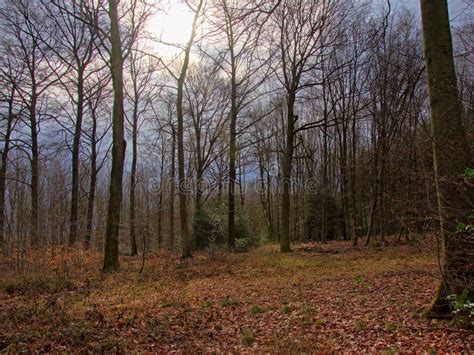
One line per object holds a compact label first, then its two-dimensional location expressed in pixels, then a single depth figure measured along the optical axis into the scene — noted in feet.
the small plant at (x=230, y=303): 22.91
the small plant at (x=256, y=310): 20.98
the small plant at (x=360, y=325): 16.69
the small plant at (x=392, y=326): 15.87
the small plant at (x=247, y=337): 16.38
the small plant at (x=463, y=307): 10.49
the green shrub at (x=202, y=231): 61.86
